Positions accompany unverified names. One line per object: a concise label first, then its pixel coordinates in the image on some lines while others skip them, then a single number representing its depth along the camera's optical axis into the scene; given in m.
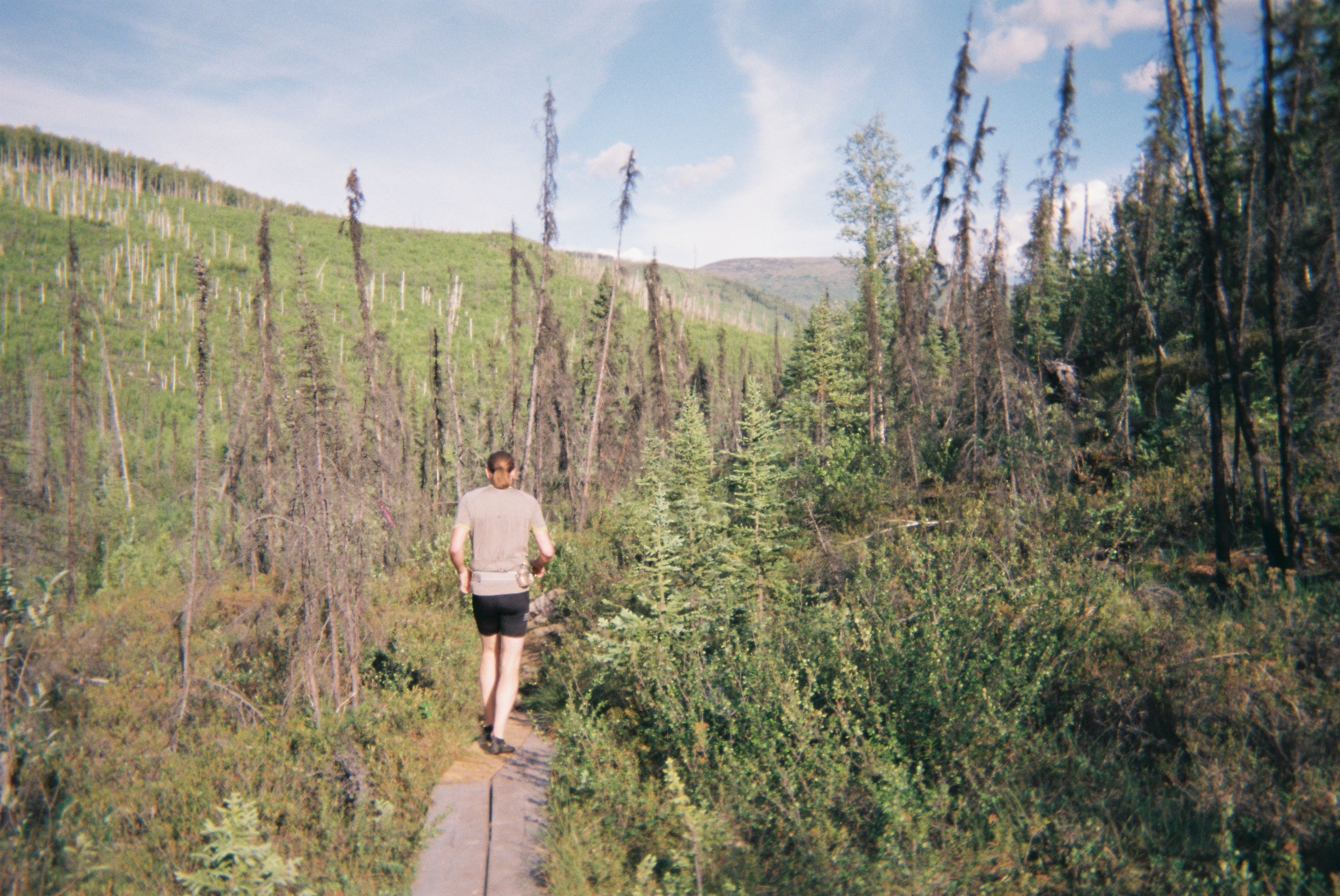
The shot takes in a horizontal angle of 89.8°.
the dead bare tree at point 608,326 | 15.05
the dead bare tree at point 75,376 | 13.91
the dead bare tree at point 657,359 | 20.23
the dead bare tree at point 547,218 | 13.09
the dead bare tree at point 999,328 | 10.23
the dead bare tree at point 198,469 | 5.17
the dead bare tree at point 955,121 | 20.27
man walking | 5.09
